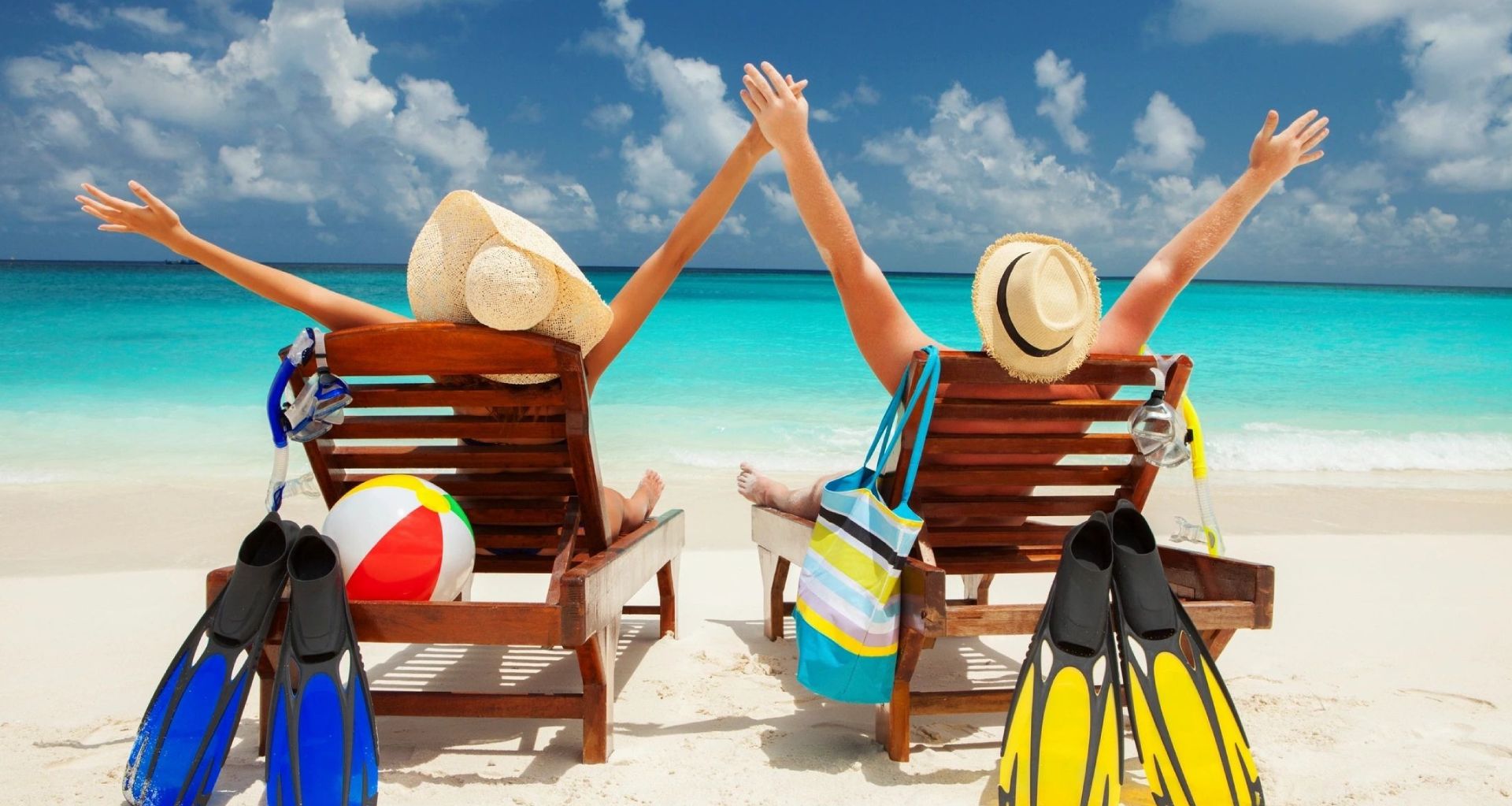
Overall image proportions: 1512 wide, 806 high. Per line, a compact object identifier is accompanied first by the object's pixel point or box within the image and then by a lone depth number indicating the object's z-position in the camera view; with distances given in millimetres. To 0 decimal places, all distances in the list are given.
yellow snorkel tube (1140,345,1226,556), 3078
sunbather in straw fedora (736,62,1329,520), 2832
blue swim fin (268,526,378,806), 2326
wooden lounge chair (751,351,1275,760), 2695
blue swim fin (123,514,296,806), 2396
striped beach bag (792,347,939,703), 2711
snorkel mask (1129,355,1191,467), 2918
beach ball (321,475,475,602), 2621
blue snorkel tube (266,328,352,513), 2734
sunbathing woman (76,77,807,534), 2977
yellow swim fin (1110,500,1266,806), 2393
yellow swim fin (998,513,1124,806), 2344
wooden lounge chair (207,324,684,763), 2539
